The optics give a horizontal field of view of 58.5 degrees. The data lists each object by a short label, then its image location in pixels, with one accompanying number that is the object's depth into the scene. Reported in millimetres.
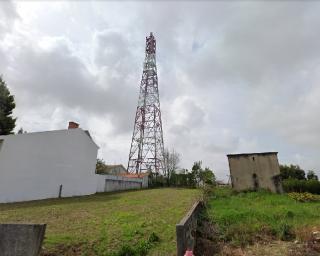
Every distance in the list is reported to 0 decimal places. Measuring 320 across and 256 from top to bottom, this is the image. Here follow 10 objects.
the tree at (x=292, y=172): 40219
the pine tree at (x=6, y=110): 25477
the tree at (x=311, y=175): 40875
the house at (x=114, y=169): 38250
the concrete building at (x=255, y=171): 20359
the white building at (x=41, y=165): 18703
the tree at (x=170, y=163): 36325
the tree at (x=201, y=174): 30750
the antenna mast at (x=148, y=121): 33125
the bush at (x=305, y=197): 17016
